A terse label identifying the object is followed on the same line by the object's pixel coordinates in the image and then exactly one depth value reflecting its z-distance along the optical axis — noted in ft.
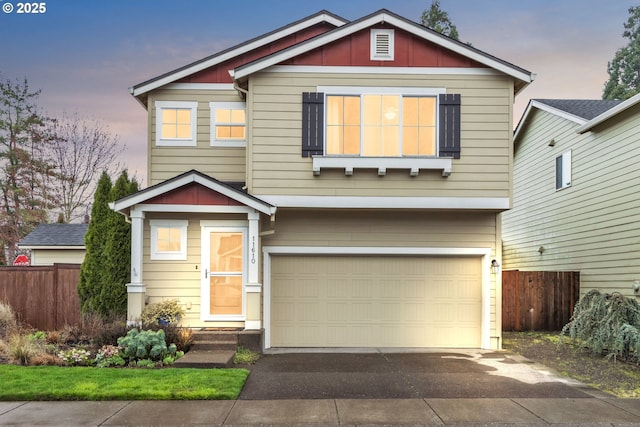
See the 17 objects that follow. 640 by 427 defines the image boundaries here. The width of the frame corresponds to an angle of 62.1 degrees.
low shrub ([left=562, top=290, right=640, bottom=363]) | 32.42
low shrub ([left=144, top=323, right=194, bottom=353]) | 31.27
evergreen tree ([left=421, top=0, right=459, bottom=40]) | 90.94
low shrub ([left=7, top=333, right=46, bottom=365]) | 28.99
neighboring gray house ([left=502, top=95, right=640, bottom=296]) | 40.11
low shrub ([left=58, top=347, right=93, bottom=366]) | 29.07
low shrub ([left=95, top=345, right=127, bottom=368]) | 28.66
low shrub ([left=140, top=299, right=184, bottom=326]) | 33.65
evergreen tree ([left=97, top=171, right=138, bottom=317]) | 37.29
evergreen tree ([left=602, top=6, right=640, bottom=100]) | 110.01
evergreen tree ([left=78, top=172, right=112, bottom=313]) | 37.65
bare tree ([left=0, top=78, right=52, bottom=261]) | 82.89
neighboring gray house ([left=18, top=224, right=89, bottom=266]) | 58.54
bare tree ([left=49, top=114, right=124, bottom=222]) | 86.22
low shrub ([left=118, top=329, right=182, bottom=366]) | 28.91
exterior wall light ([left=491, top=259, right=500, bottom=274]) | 37.32
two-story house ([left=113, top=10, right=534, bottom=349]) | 35.19
